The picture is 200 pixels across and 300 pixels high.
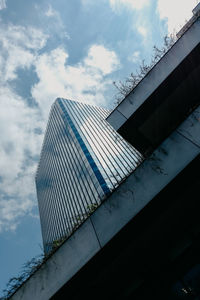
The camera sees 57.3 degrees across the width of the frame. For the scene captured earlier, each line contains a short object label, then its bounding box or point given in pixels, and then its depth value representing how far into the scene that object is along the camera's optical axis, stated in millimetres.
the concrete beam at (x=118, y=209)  4082
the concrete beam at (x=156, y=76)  6289
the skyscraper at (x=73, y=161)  47500
